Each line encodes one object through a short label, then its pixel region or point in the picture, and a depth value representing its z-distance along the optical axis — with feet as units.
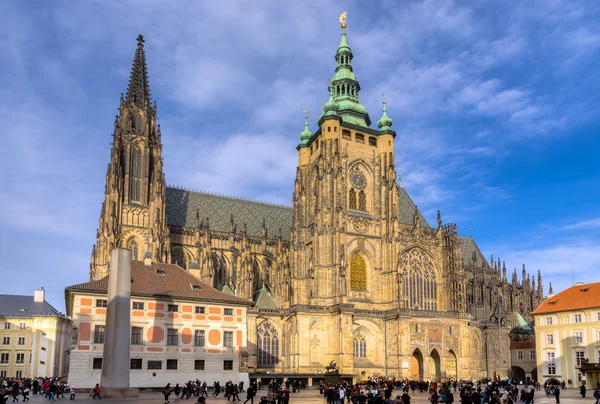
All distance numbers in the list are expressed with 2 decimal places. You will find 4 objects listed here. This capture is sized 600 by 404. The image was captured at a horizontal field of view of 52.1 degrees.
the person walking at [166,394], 111.55
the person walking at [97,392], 117.19
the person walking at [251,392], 101.66
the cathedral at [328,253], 214.48
